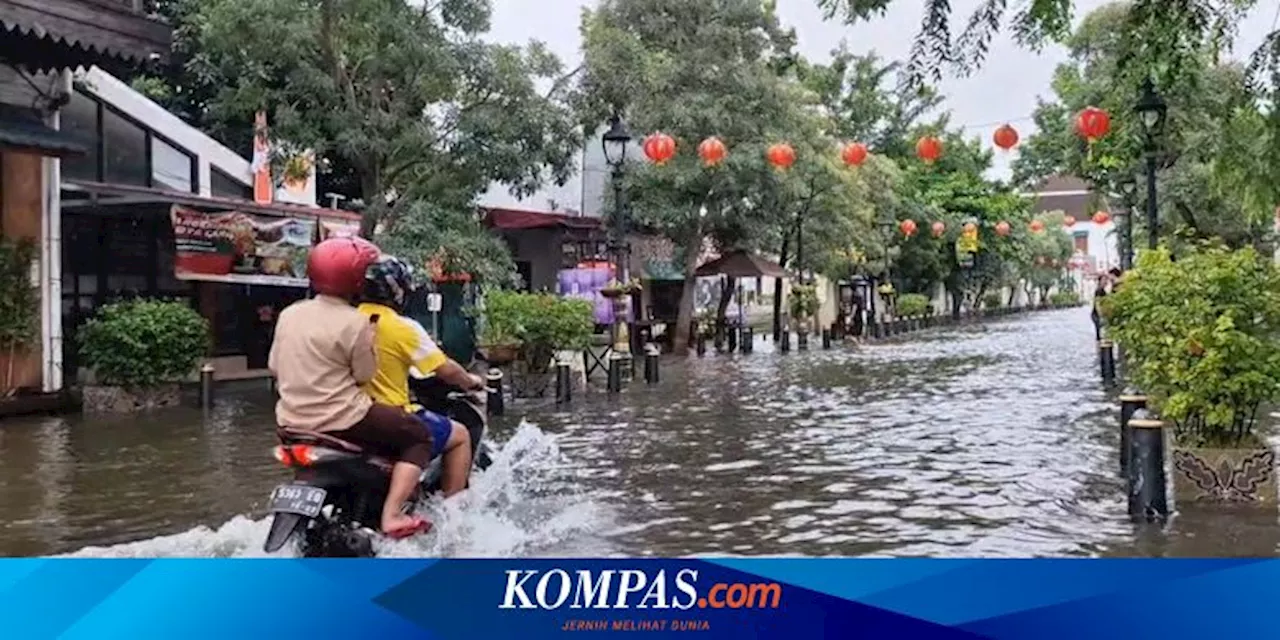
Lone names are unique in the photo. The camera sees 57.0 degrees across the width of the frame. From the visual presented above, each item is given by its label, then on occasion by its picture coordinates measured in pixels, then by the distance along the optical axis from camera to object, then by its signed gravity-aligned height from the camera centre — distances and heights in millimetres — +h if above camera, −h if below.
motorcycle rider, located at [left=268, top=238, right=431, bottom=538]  5332 -334
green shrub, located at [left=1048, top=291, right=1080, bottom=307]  79438 +43
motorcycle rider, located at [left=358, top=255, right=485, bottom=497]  5746 -251
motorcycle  5188 -926
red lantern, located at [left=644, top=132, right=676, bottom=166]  18859 +2429
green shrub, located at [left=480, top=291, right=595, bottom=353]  14953 -310
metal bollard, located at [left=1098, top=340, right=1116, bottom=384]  17220 -904
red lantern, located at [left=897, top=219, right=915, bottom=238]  37000 +2288
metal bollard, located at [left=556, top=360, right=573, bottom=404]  14898 -1109
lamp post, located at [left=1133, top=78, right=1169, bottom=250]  13430 +2141
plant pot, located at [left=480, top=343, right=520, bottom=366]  14708 -721
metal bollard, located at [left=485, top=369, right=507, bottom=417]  13414 -1227
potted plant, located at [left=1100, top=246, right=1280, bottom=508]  7324 -446
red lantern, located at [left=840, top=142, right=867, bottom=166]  20375 +2516
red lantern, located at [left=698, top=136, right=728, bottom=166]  19656 +2480
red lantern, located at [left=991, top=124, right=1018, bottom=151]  18312 +2528
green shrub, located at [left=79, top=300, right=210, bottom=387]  14289 -583
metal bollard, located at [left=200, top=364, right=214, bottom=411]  15059 -1186
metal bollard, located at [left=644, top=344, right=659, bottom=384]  18312 -1060
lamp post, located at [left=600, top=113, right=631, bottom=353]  17641 +1723
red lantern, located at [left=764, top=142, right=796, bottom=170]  19984 +2457
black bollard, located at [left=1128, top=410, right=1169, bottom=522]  7160 -1065
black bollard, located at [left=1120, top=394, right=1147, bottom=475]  8700 -825
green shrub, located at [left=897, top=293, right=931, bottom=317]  40344 -250
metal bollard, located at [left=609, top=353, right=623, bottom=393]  16422 -1083
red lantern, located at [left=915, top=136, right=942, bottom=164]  18688 +2410
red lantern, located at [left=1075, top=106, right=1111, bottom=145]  16078 +2448
